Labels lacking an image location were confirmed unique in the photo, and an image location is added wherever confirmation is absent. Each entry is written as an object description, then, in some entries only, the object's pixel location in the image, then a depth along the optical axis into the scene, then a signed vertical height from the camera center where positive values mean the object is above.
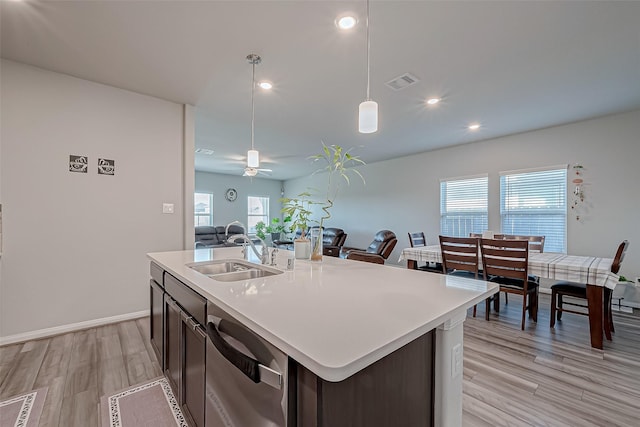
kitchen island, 0.68 -0.34
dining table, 2.35 -0.55
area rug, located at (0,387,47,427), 1.58 -1.19
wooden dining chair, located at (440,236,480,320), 3.11 -0.51
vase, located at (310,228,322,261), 1.95 -0.24
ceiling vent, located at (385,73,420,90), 2.83 +1.36
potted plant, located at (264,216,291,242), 9.10 -0.62
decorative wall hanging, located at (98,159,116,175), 3.01 +0.47
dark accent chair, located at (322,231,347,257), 6.70 -0.73
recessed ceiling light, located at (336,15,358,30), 2.00 +1.38
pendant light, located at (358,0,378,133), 1.83 +0.63
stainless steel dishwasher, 0.76 -0.53
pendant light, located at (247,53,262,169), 2.50 +1.37
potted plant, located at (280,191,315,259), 1.93 -0.19
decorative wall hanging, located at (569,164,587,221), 4.00 +0.29
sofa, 7.53 -0.68
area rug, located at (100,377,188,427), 1.59 -1.20
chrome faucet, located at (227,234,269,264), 1.82 -0.25
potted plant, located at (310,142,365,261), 1.73 -0.18
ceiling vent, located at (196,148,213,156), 5.82 +1.27
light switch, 3.40 +0.04
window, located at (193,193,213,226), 8.34 +0.06
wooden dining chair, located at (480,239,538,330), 2.77 -0.58
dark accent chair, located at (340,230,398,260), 5.13 -0.60
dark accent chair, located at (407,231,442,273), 4.06 -0.48
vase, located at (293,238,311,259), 2.05 -0.27
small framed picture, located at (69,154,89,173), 2.86 +0.48
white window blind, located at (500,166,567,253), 4.22 +0.14
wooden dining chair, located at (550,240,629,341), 2.50 -0.75
